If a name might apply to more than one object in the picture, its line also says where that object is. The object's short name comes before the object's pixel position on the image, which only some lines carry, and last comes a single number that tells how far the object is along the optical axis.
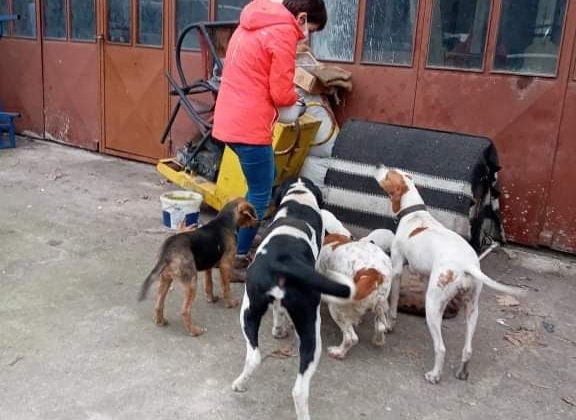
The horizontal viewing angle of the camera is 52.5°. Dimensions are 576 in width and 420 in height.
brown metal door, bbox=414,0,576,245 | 4.69
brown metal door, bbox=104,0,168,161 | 7.06
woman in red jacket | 3.49
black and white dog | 2.48
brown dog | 3.27
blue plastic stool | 7.98
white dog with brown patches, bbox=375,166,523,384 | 2.98
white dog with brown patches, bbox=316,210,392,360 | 3.14
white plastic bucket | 4.97
